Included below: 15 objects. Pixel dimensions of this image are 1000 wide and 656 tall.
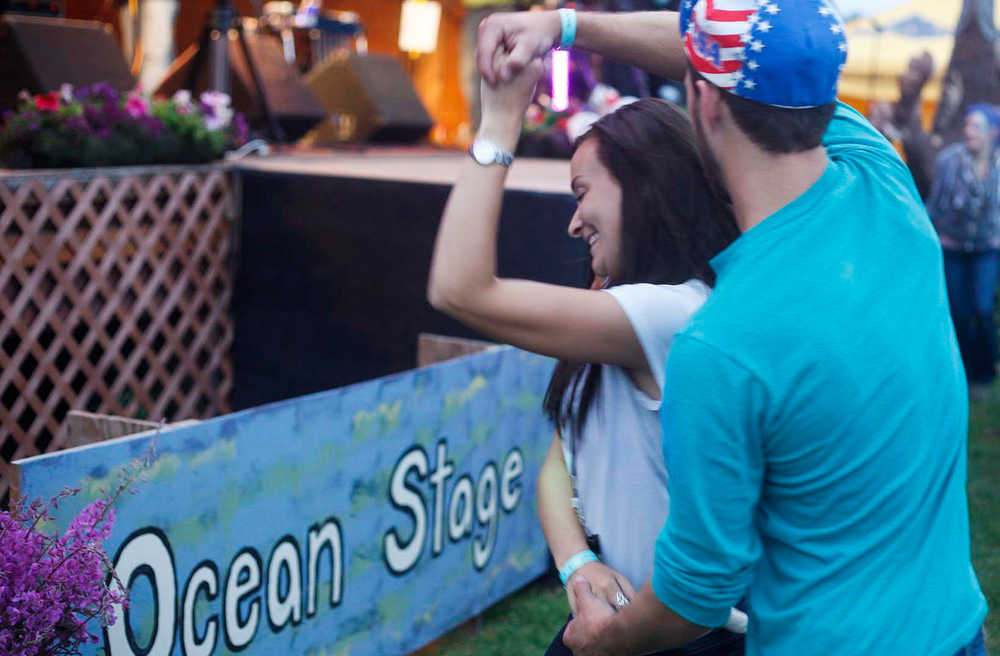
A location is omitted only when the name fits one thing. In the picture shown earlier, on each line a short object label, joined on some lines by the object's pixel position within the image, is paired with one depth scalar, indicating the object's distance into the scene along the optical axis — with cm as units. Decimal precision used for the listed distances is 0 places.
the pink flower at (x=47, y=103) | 505
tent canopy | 1186
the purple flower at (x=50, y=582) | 174
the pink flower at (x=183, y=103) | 548
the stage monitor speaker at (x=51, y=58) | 618
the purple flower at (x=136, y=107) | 516
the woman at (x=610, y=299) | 125
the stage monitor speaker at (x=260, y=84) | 728
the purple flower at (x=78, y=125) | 488
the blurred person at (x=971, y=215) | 659
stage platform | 496
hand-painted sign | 226
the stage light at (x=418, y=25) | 1255
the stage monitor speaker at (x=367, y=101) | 925
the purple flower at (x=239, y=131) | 591
